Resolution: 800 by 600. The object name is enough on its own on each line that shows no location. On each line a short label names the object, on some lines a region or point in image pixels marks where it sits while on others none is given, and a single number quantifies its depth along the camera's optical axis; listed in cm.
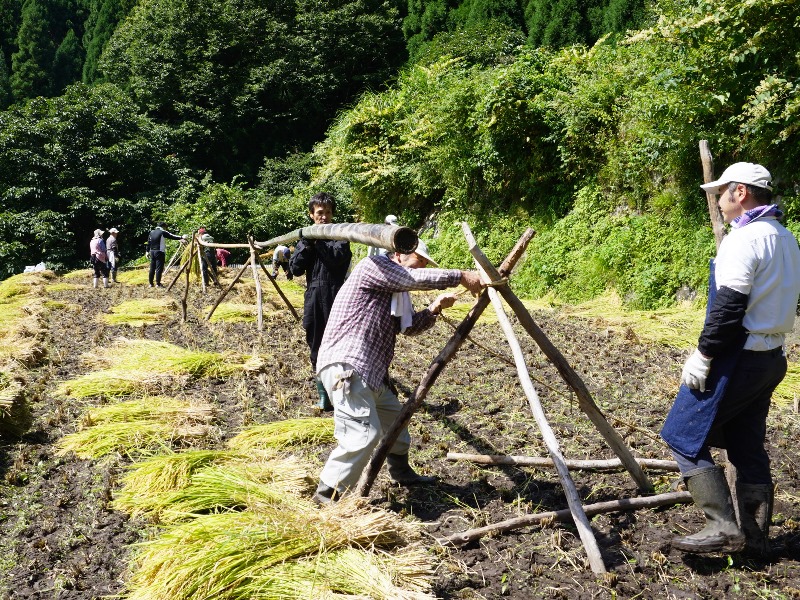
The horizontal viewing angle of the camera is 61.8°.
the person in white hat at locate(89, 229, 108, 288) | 1488
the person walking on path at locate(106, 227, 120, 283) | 1612
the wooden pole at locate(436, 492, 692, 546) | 327
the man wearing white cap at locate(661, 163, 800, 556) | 284
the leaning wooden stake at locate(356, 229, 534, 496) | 348
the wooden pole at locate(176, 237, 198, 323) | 984
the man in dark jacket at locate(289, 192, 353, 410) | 523
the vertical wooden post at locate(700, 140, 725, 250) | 355
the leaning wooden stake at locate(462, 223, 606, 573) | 299
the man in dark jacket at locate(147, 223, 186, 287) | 1471
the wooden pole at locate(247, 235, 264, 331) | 871
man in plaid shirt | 338
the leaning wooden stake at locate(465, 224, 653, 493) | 345
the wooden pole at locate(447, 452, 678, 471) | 397
